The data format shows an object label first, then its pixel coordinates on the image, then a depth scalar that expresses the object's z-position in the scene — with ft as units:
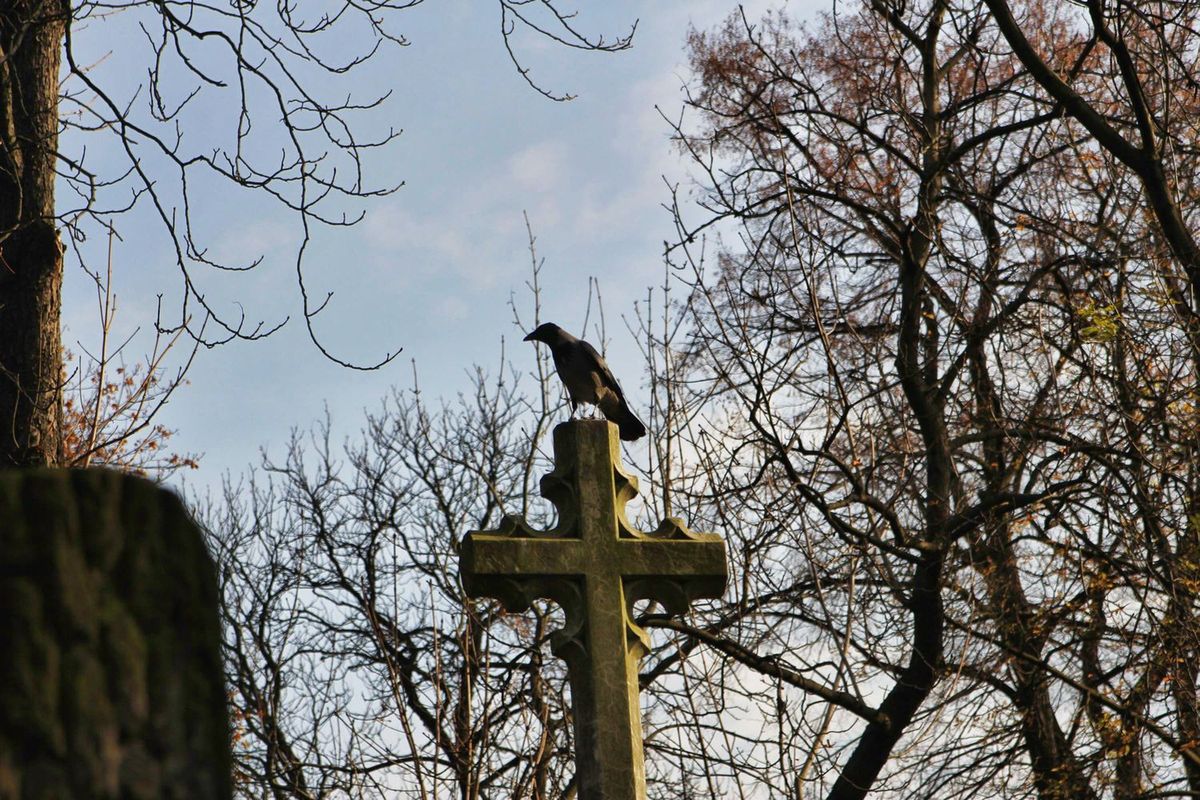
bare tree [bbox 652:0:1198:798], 57.47
